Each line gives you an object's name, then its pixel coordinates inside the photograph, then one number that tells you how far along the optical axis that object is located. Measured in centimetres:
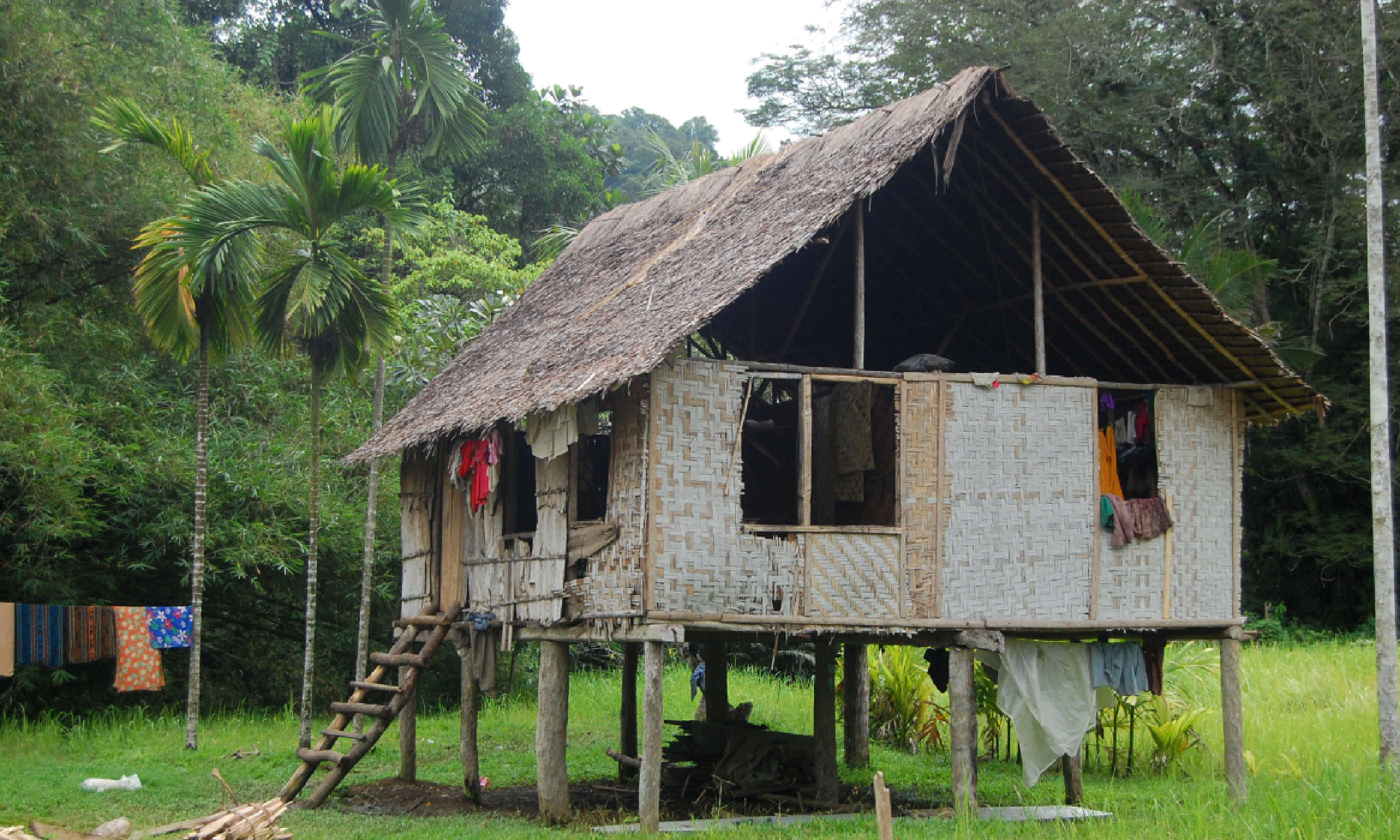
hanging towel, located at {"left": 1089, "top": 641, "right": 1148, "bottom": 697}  1050
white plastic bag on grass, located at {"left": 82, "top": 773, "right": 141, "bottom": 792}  1155
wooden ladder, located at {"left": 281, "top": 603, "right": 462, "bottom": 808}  1088
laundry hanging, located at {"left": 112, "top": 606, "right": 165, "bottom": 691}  1367
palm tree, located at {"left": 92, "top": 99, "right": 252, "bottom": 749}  1272
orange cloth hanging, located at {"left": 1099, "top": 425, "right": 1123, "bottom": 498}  1044
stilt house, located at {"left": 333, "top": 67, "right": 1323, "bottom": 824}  921
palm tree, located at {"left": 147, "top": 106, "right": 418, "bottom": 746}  1252
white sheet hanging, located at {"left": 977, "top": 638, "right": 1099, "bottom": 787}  1018
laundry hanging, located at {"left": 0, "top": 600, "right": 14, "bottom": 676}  1231
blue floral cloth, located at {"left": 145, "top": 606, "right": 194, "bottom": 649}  1390
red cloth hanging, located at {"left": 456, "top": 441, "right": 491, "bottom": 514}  1110
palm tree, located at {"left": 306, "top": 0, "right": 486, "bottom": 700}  1420
